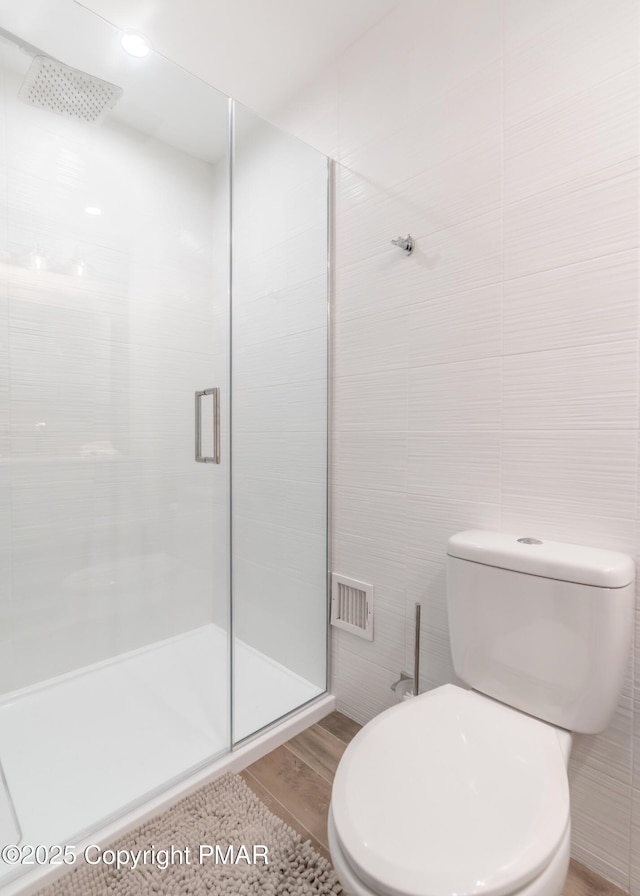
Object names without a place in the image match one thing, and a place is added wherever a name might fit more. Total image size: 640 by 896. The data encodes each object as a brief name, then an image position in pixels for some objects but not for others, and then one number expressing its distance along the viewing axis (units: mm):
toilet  646
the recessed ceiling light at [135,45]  1322
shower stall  1494
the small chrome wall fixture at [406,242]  1388
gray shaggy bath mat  1012
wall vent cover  1571
